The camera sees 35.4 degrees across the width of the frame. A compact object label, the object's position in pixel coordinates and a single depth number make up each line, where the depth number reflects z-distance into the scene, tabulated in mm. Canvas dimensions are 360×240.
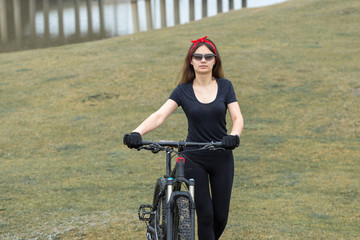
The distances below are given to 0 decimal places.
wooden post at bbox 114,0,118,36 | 47900
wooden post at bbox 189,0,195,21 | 70450
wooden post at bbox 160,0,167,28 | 61244
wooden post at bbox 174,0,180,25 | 64500
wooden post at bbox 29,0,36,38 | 44175
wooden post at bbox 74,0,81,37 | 46284
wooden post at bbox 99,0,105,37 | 45375
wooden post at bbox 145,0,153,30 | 57500
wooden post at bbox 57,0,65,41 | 43556
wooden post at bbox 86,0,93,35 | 47019
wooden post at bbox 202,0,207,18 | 72138
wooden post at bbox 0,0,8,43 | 41091
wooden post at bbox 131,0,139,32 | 53575
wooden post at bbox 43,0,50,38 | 44744
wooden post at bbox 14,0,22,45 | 41188
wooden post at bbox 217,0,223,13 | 74706
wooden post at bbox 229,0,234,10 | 77000
